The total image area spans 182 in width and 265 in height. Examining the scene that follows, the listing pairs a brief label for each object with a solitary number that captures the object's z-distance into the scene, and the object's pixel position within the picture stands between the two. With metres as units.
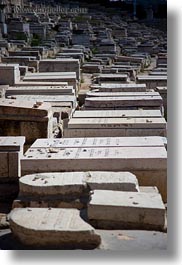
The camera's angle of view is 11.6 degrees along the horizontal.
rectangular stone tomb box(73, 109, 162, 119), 11.91
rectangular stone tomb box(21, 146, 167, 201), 8.59
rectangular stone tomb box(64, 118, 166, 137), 10.98
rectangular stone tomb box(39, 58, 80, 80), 20.87
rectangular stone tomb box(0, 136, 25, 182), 8.98
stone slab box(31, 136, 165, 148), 9.44
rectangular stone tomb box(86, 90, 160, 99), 14.32
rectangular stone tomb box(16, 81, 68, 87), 16.01
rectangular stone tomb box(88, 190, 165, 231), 6.83
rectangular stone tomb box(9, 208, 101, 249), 6.35
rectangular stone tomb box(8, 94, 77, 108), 13.63
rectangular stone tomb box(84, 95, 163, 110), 13.41
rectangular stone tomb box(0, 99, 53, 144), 10.96
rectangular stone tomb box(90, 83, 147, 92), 15.79
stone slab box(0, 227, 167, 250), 6.40
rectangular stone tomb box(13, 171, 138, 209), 7.46
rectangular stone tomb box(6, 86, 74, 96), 14.91
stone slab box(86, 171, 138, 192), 7.62
